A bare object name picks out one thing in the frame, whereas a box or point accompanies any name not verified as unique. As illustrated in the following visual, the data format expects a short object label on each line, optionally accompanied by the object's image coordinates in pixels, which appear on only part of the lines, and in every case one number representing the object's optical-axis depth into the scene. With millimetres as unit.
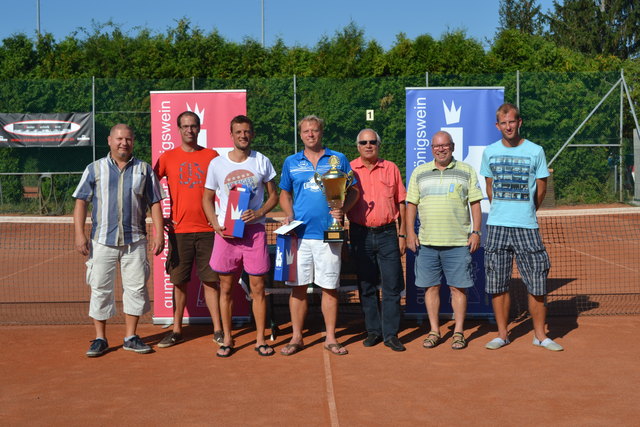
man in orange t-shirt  6246
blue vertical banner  7082
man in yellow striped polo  6129
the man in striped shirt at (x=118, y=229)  5934
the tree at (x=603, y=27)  37406
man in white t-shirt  5914
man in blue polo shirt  5901
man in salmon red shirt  6102
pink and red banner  7078
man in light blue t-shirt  5969
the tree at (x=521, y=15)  45938
